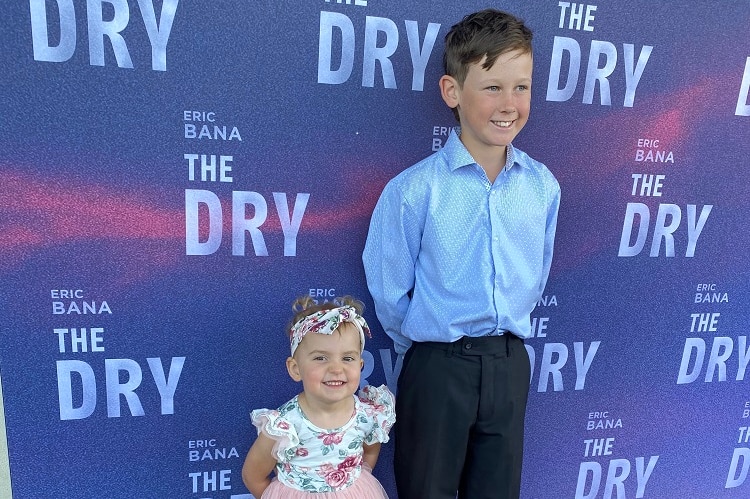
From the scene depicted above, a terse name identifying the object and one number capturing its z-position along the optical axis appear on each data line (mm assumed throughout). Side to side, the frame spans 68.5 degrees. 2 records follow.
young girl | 1175
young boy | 1234
